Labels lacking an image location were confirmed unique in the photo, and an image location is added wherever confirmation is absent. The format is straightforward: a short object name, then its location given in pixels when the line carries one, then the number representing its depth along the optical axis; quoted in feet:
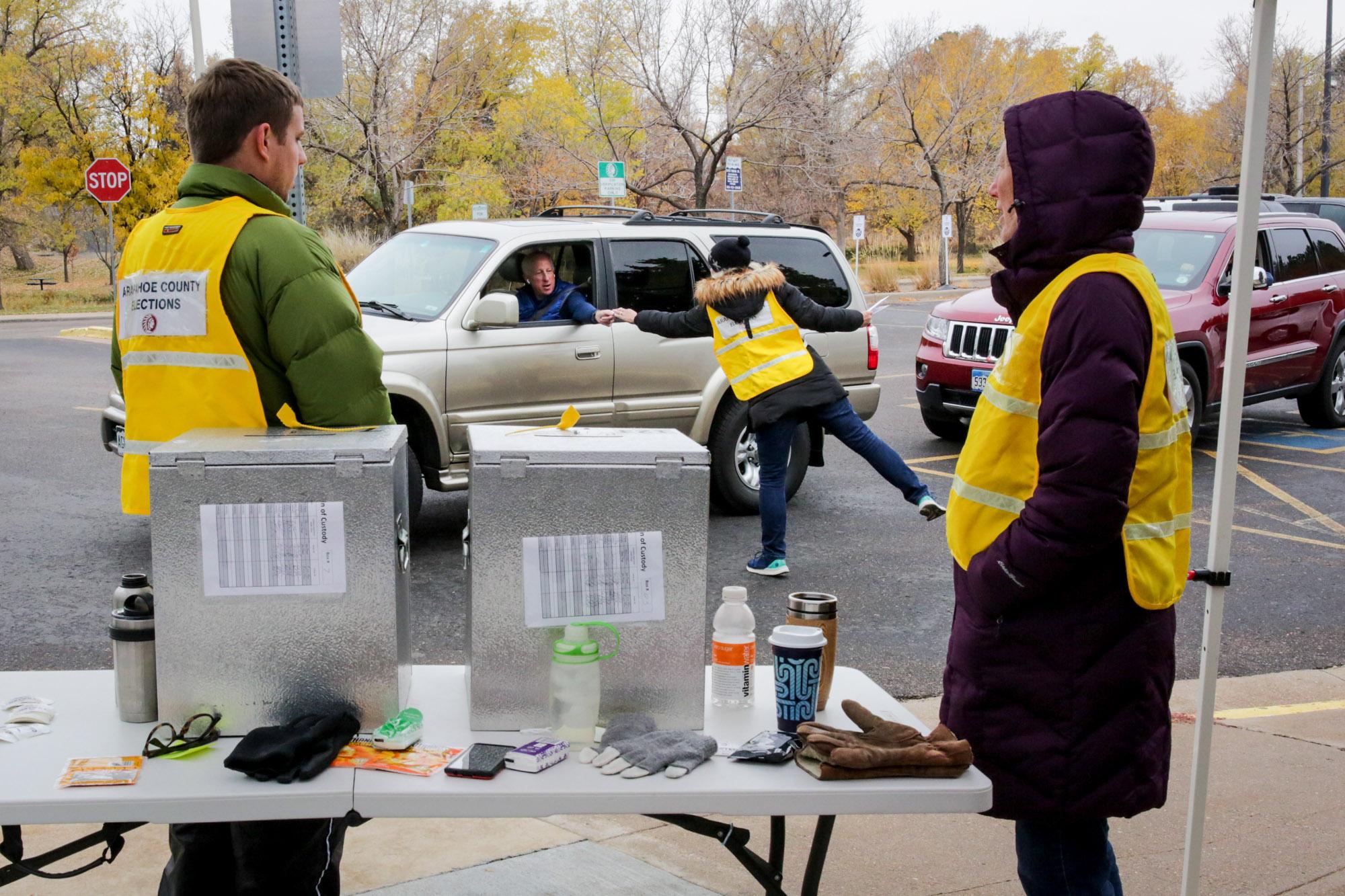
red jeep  34.65
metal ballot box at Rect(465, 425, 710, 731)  7.98
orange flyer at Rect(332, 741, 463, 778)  7.72
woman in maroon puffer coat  7.40
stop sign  76.89
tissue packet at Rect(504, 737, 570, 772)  7.72
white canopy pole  9.74
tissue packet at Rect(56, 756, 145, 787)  7.36
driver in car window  25.63
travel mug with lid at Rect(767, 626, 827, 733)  8.48
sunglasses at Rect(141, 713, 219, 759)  7.77
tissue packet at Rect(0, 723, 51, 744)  8.06
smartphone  7.58
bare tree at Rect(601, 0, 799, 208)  110.42
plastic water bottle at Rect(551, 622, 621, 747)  8.07
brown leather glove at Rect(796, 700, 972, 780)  7.67
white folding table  7.20
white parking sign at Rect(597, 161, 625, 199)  72.49
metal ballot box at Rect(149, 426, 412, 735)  7.63
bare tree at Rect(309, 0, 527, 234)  121.49
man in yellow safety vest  9.00
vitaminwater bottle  8.82
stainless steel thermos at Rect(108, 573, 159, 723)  8.10
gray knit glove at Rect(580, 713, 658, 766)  7.86
